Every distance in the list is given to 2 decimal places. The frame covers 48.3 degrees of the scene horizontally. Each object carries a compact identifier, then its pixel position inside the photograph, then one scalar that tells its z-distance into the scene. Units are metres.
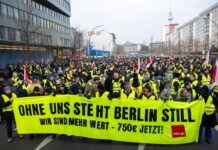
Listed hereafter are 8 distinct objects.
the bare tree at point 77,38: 63.96
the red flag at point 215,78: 7.63
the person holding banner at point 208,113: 6.55
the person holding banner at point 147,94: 7.52
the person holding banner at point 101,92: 7.94
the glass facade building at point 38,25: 30.59
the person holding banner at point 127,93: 8.29
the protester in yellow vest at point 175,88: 10.25
